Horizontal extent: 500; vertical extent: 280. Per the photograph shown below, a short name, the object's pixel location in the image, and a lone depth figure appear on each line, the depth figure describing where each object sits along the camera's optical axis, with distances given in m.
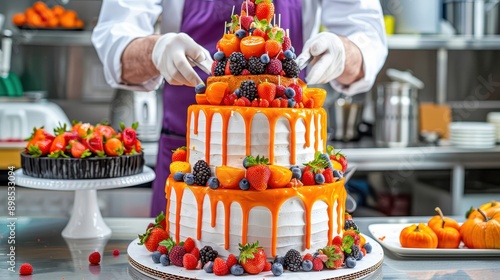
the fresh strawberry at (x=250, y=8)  1.72
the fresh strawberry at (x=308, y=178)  1.60
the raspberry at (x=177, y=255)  1.56
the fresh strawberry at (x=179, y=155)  1.74
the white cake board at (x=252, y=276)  1.48
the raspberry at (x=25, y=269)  1.60
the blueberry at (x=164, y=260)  1.56
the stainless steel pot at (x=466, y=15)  4.35
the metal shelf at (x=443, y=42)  4.22
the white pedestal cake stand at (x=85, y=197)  1.95
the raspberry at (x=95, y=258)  1.68
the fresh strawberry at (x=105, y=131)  2.07
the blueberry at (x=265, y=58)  1.58
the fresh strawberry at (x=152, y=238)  1.68
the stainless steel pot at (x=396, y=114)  4.03
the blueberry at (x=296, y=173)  1.59
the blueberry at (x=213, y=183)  1.56
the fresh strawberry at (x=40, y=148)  2.03
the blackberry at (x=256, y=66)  1.59
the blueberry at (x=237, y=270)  1.48
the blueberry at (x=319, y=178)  1.60
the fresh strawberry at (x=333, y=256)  1.55
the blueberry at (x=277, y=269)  1.48
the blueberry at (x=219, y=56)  1.66
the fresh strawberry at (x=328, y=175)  1.64
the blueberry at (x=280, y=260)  1.54
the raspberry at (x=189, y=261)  1.52
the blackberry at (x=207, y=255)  1.55
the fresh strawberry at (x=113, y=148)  2.04
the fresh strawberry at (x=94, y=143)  2.03
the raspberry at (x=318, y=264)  1.54
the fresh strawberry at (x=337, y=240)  1.65
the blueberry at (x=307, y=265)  1.52
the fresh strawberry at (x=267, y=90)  1.57
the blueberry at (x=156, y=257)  1.58
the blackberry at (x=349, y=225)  1.77
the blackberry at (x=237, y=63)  1.61
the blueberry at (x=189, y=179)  1.61
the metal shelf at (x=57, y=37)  4.07
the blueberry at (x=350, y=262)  1.55
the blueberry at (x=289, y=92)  1.60
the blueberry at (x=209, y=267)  1.50
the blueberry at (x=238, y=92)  1.61
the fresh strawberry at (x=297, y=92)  1.63
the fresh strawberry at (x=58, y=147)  1.99
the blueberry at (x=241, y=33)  1.65
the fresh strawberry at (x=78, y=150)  1.99
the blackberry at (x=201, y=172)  1.60
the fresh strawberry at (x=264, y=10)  1.70
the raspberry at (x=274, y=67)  1.60
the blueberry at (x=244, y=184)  1.53
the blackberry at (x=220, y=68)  1.65
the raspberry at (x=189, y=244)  1.59
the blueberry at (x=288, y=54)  1.63
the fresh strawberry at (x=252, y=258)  1.49
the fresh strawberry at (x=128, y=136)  2.10
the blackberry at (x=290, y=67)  1.63
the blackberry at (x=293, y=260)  1.53
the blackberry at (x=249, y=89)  1.58
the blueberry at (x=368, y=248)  1.70
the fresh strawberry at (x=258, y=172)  1.51
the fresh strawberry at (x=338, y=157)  1.77
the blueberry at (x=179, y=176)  1.66
